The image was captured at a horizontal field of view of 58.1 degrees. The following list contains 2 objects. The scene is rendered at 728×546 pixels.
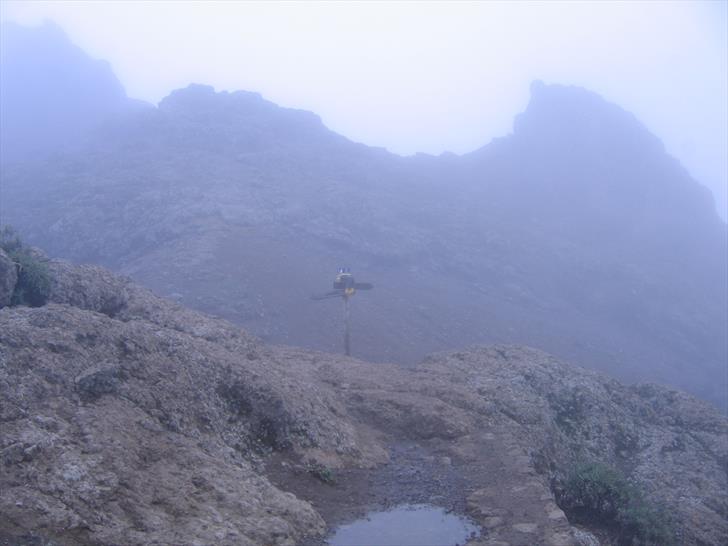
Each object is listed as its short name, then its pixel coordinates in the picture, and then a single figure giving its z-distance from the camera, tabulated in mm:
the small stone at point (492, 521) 8125
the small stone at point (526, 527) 7871
